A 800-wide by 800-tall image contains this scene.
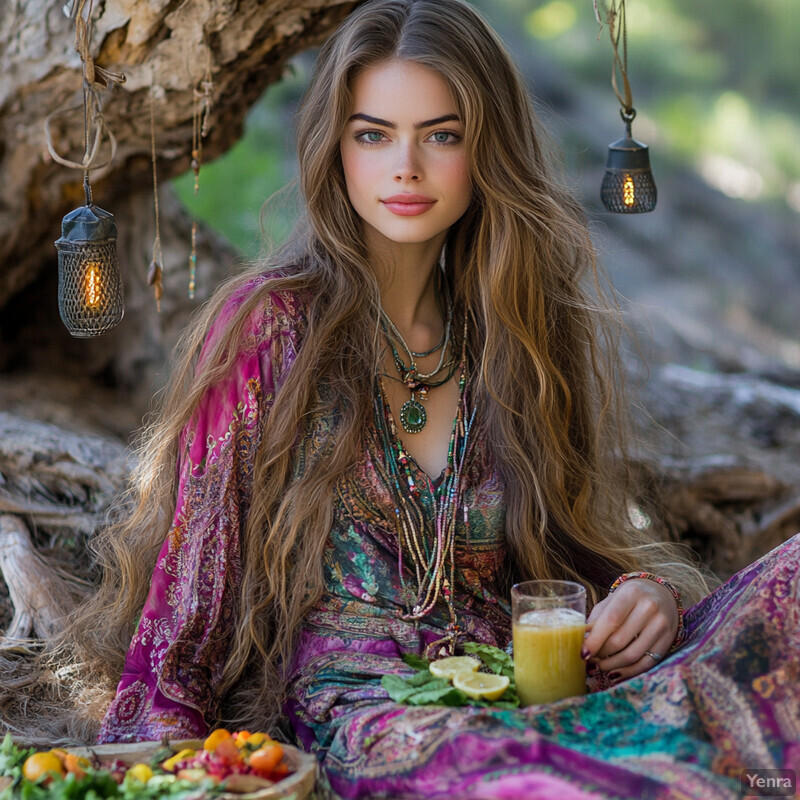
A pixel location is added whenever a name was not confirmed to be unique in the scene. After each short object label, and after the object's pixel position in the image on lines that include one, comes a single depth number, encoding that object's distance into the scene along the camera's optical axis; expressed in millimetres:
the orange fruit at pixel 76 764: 1933
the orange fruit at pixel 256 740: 1970
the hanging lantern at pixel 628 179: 2407
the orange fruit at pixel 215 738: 1961
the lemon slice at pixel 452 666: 2037
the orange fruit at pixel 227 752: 1941
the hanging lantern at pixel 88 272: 2095
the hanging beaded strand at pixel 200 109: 2385
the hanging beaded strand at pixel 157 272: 2293
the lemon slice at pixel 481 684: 2008
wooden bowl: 1914
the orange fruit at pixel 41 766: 1932
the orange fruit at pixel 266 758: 1941
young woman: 2055
